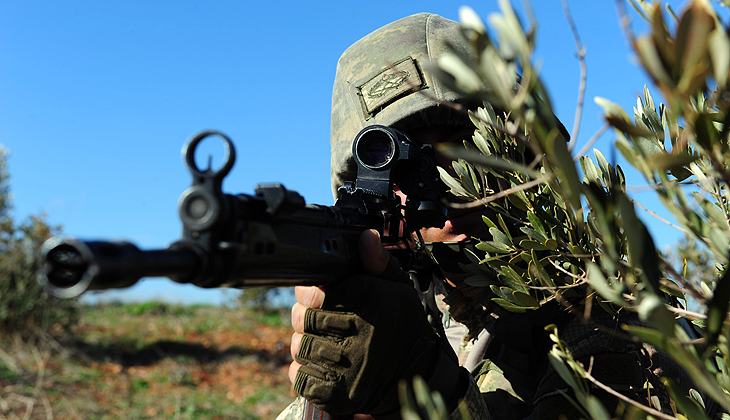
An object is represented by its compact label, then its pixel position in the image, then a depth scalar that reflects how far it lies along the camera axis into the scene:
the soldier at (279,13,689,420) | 1.02
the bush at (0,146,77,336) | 7.93
